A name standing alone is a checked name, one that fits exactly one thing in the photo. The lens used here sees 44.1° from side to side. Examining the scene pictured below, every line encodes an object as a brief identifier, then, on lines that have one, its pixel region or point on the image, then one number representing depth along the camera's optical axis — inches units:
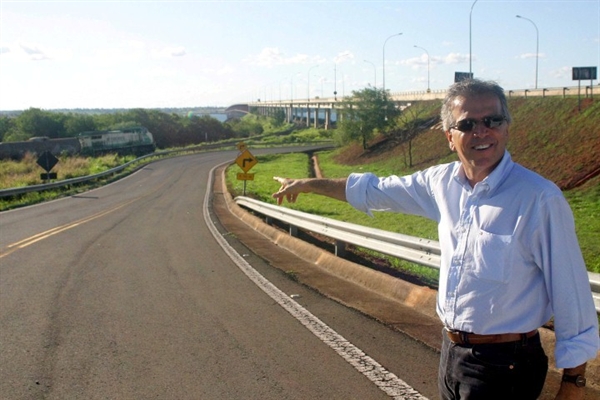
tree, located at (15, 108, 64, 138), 4539.9
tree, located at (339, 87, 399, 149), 2610.7
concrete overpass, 1910.7
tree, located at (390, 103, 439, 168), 2123.5
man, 118.7
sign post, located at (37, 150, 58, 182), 1526.8
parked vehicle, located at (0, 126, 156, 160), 2837.1
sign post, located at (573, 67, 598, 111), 1745.8
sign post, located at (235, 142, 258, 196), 1079.6
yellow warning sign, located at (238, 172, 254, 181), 1101.7
